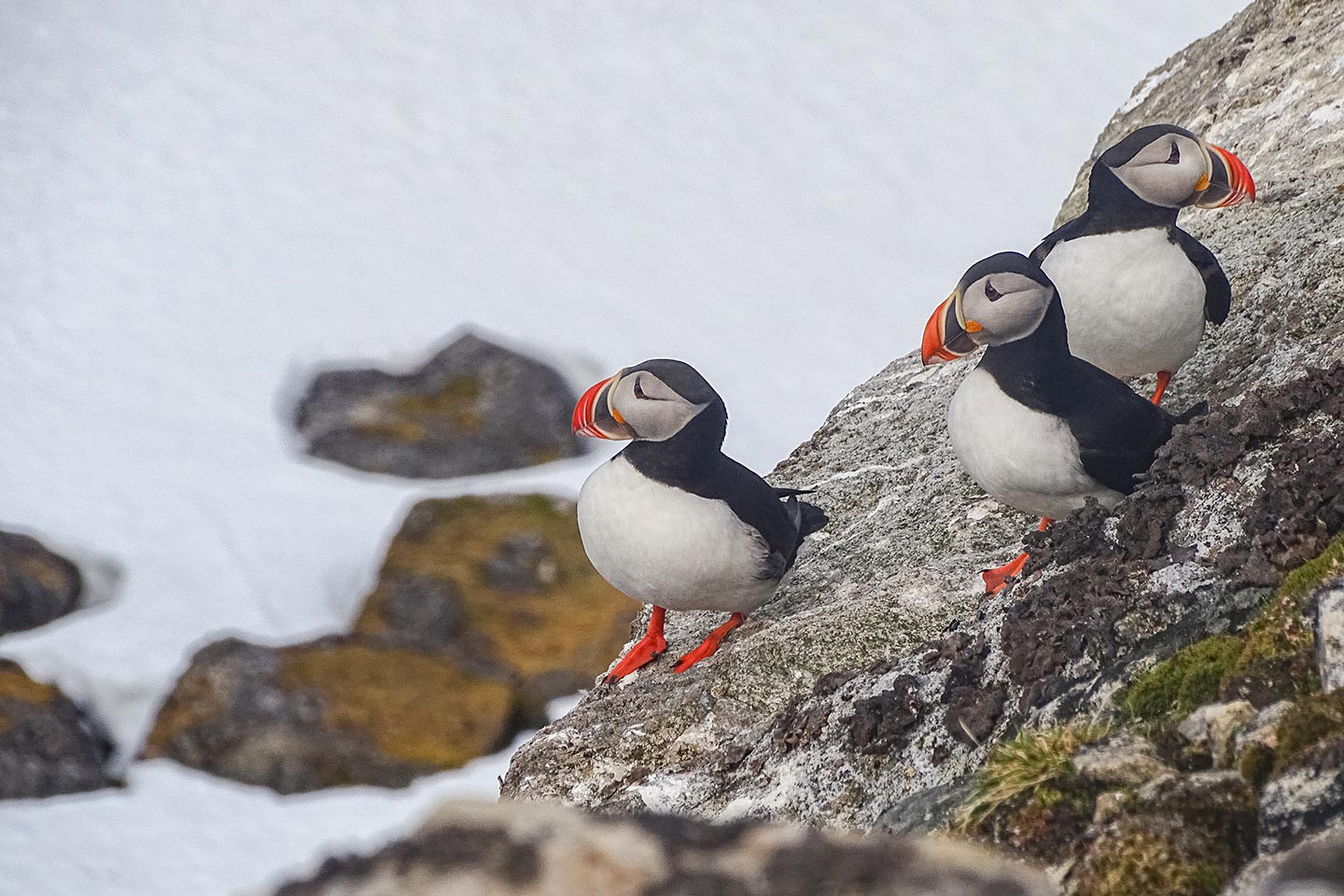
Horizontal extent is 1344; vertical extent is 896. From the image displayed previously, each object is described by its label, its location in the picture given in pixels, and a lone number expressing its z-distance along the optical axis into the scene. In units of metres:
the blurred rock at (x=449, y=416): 47.41
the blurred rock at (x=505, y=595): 36.19
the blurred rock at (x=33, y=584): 37.28
